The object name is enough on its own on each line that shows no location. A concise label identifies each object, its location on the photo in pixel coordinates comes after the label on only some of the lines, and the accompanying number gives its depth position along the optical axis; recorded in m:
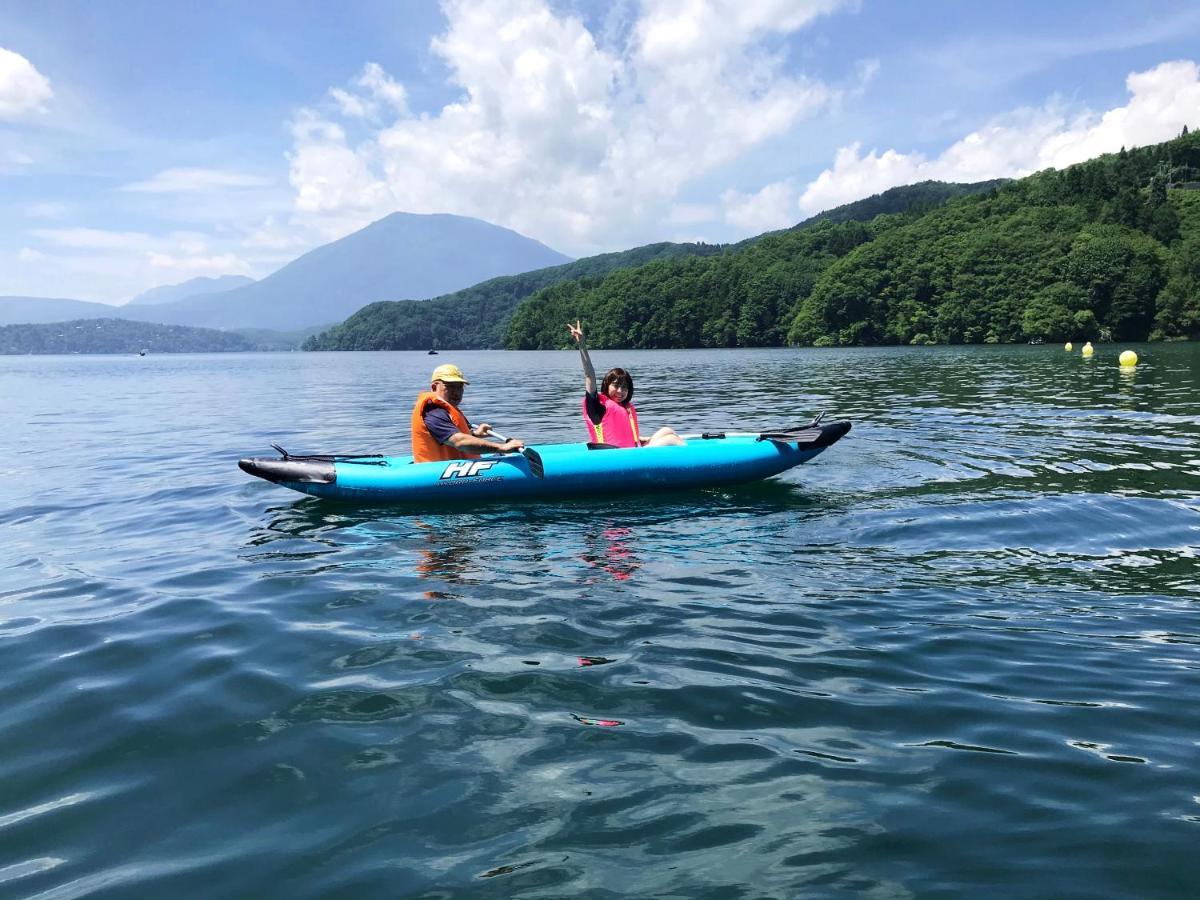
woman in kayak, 10.96
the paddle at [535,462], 10.10
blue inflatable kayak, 10.15
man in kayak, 10.25
